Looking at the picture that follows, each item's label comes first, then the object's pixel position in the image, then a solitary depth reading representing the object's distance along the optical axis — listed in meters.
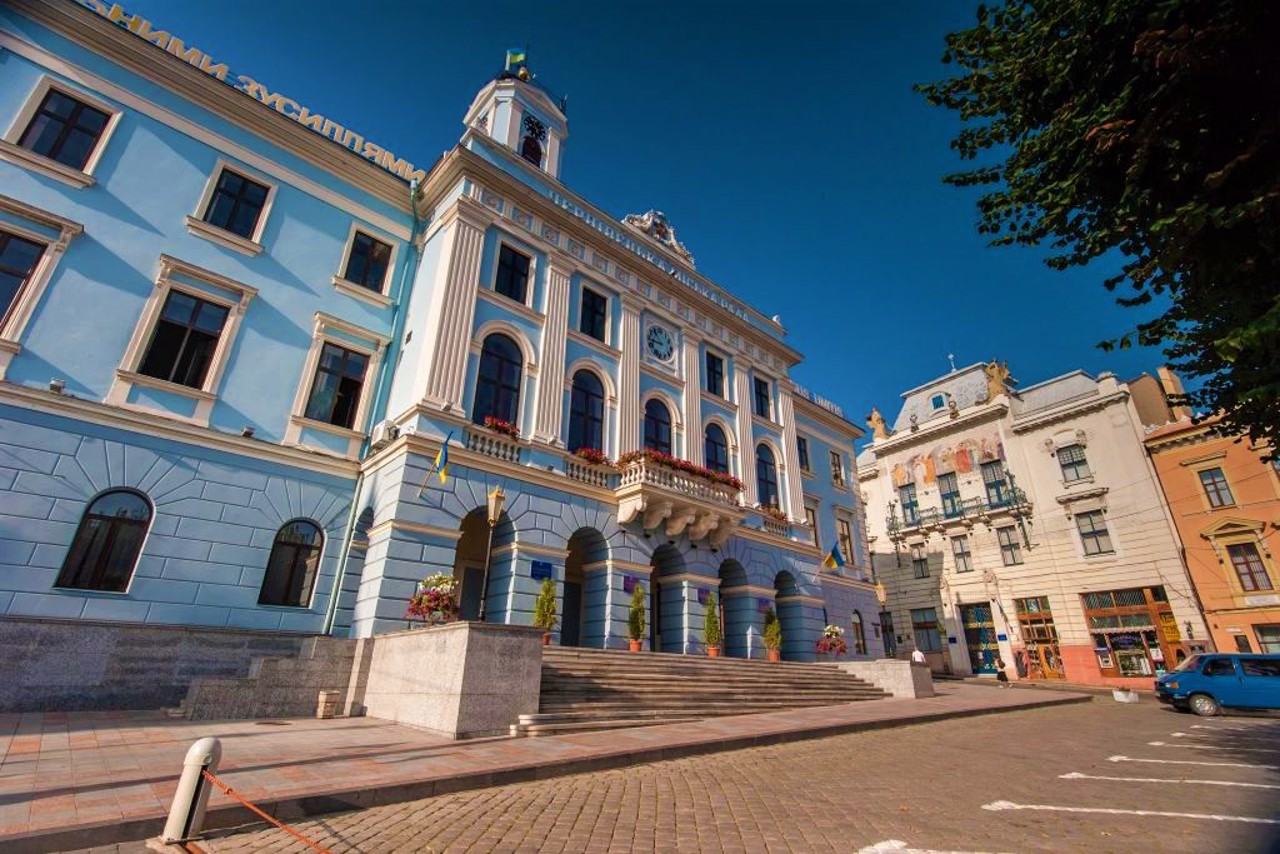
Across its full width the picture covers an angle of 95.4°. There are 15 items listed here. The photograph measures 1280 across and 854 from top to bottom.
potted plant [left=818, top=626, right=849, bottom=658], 22.62
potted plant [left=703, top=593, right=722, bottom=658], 18.39
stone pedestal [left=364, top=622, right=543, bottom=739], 10.15
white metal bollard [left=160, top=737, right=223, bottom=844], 4.65
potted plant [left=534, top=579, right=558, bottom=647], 14.95
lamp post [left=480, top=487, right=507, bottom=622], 12.46
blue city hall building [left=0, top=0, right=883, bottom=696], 13.14
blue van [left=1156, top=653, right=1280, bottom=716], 15.55
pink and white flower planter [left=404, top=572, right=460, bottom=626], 12.59
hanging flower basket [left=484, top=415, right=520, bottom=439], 16.88
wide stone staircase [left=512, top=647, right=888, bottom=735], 11.67
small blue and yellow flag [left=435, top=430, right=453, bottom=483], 14.23
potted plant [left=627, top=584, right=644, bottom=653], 16.80
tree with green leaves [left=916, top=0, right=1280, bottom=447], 5.79
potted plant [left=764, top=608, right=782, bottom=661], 20.30
